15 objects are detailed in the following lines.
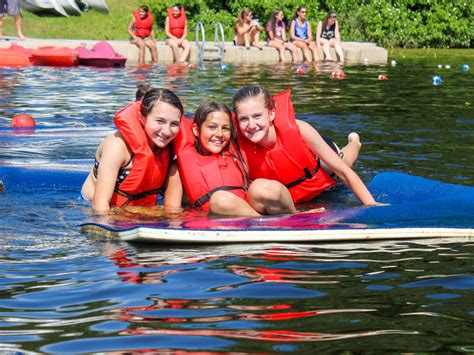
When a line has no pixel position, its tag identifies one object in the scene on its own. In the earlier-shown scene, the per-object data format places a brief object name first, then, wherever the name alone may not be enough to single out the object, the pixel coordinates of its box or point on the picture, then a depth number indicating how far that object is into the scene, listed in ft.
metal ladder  63.16
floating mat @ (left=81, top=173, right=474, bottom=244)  16.52
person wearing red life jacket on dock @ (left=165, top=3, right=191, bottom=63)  64.39
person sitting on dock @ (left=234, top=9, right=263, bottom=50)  66.18
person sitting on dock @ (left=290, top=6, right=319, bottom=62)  67.62
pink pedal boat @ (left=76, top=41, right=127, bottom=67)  57.98
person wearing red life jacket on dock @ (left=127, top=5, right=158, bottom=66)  62.95
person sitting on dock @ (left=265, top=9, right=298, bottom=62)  67.26
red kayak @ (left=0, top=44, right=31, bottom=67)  57.31
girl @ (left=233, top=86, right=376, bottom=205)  18.90
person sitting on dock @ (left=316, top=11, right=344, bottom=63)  67.10
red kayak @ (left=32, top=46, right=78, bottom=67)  57.11
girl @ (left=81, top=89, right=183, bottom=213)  18.78
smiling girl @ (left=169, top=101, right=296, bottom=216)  18.61
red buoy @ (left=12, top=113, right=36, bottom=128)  33.35
